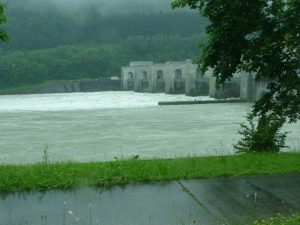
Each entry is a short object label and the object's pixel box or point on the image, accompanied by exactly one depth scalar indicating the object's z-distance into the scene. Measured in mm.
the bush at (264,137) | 8297
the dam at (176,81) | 69688
